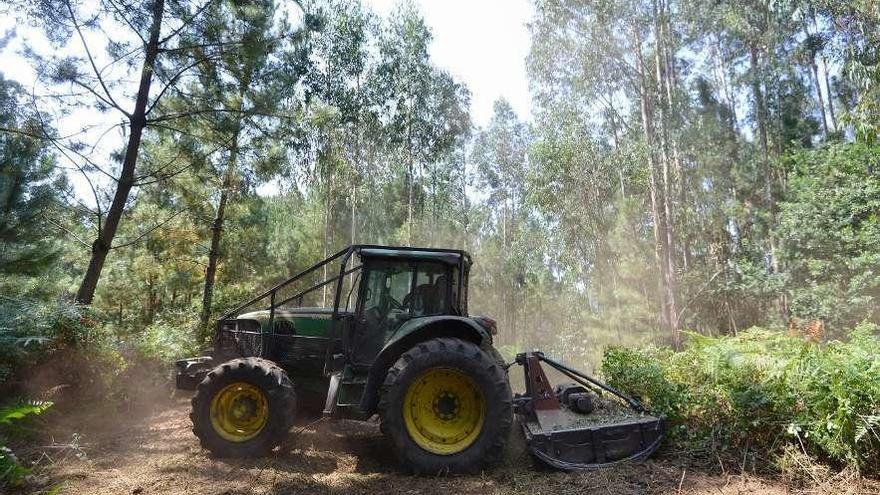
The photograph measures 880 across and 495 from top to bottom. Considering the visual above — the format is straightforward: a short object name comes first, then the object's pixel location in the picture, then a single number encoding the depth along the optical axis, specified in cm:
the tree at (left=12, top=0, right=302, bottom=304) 763
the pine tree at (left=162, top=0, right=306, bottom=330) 848
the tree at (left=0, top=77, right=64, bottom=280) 763
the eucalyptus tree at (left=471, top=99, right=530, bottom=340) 3116
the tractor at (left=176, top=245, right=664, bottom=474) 425
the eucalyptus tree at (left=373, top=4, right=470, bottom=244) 2044
